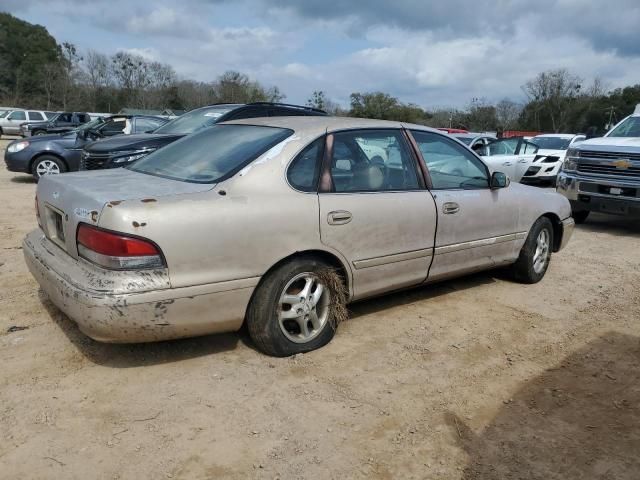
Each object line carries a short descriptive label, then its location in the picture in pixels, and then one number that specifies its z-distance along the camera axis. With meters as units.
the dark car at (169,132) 7.91
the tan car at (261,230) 2.92
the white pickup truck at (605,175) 7.75
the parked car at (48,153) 11.00
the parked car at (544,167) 13.20
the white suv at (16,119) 29.95
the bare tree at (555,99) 57.03
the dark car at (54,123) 25.02
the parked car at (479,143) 13.58
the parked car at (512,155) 13.13
